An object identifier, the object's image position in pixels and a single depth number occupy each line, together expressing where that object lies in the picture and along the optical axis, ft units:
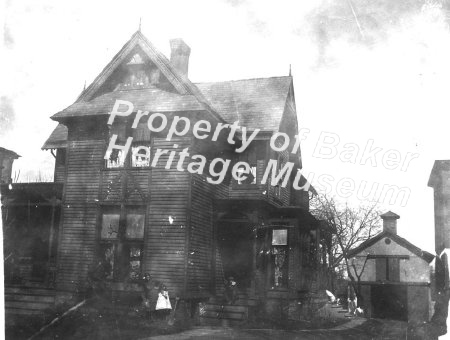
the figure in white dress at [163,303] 45.85
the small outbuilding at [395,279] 102.27
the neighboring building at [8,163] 101.04
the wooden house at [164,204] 52.01
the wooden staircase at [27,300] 53.31
